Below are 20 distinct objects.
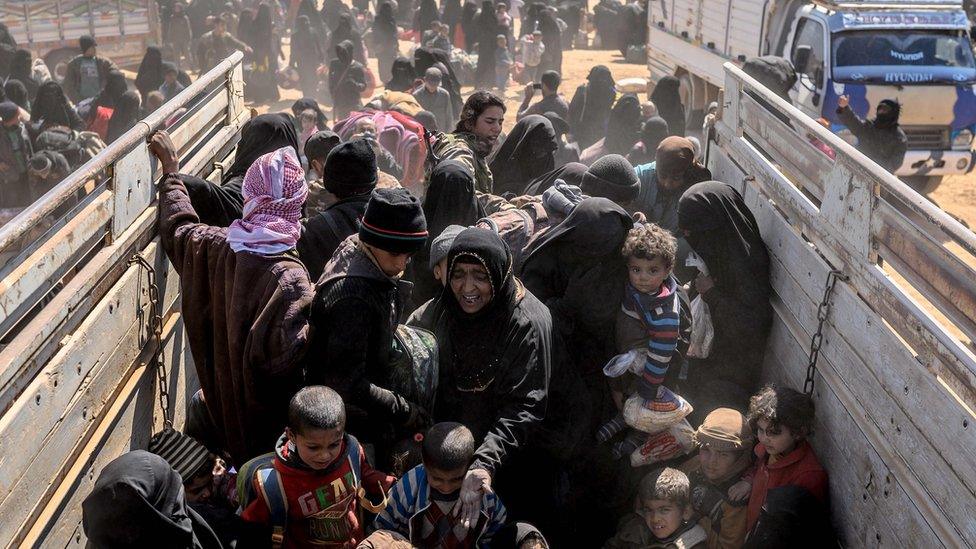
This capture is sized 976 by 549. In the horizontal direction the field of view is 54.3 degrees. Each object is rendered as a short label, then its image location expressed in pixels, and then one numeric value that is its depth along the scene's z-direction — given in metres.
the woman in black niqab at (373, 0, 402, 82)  17.94
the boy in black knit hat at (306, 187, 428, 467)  2.93
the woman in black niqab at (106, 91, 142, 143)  10.73
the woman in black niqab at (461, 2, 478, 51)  18.36
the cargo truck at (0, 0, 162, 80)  16.34
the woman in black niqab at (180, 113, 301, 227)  3.69
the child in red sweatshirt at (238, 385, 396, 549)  2.80
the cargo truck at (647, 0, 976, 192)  10.26
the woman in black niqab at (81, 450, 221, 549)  2.36
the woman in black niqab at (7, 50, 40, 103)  12.44
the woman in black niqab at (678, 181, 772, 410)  4.08
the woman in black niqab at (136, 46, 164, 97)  13.12
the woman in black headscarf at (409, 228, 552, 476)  3.05
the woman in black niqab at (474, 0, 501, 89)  16.70
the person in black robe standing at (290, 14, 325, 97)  17.47
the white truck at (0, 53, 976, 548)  2.37
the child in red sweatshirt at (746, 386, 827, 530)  3.35
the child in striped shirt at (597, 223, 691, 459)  3.72
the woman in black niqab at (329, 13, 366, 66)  16.53
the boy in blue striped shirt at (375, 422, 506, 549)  2.92
